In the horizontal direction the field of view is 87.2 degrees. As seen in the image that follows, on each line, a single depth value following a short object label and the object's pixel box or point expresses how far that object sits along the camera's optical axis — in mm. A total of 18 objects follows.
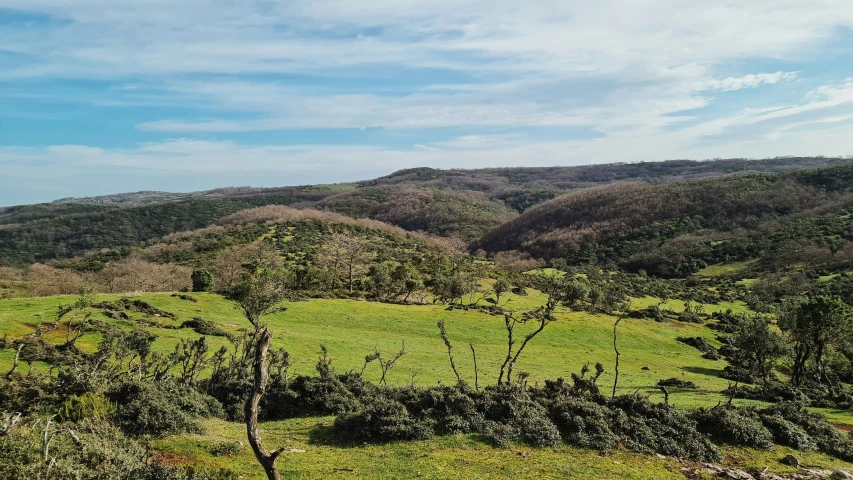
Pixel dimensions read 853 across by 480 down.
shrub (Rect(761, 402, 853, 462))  15750
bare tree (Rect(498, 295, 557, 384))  50844
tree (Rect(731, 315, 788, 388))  29047
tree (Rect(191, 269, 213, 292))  52812
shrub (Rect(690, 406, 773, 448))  15641
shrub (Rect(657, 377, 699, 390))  32281
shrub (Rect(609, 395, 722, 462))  14648
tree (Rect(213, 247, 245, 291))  65031
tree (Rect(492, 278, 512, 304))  61259
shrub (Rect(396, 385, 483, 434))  15891
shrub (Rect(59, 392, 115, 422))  13737
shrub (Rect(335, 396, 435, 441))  15453
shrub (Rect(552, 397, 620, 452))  14828
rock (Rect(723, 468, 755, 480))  13078
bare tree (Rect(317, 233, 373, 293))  76069
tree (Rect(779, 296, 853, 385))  28750
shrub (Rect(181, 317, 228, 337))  34438
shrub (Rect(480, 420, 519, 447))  14807
